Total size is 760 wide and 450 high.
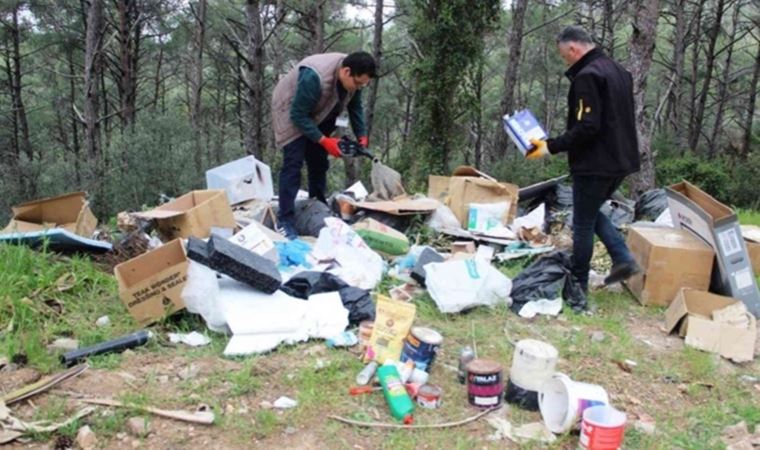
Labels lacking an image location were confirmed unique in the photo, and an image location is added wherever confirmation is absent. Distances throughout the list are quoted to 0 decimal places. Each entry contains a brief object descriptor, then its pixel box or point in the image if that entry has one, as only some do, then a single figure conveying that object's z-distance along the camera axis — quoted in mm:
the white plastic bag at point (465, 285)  3088
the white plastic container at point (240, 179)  4480
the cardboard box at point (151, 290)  2730
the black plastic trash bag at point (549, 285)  3203
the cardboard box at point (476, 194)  4586
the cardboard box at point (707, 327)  2742
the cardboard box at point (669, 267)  3277
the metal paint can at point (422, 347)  2395
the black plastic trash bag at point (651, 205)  4820
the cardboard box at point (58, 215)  3994
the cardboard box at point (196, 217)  3678
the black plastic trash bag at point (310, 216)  4207
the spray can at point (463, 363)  2406
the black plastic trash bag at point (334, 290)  2896
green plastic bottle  2109
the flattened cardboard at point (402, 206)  4375
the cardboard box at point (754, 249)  3789
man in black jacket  2902
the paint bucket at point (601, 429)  1890
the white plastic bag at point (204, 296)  2688
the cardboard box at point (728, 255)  3150
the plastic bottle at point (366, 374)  2330
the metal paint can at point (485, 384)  2184
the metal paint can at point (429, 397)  2207
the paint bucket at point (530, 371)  2205
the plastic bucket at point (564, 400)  2033
